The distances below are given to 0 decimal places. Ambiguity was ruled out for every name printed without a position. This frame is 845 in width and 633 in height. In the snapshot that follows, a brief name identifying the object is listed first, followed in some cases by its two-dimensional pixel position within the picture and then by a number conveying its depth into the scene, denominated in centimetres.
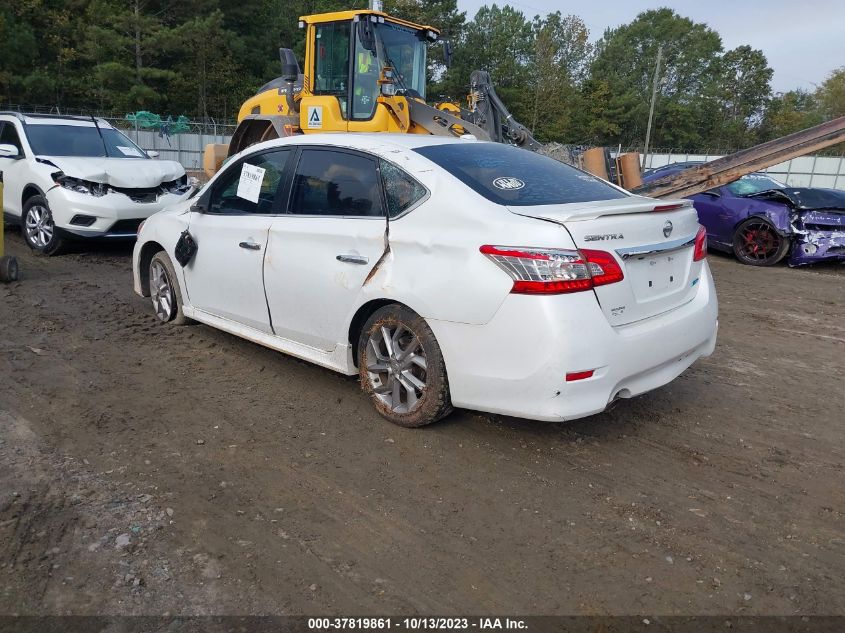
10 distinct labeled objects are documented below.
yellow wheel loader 1033
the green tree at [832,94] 7919
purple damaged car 1039
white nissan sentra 342
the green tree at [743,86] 7650
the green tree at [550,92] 5862
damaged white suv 882
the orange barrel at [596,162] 1017
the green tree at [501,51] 5828
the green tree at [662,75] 6644
